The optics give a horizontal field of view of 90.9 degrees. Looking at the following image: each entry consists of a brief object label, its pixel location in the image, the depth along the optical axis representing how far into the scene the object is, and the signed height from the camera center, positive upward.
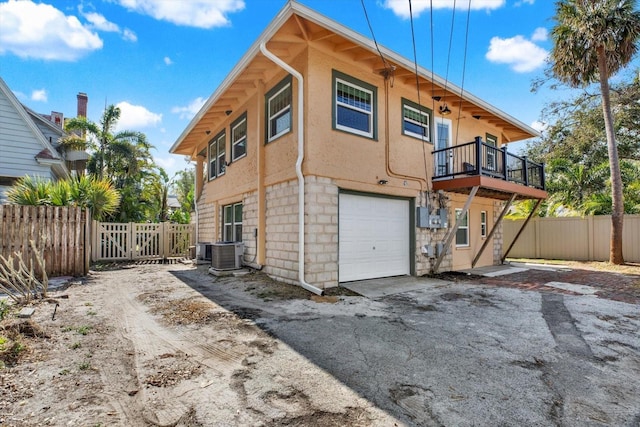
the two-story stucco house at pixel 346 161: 6.91 +1.67
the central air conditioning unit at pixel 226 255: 8.95 -0.95
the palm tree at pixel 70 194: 8.45 +0.83
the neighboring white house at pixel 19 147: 11.62 +2.87
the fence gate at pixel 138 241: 12.20 -0.76
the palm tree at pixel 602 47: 10.67 +6.27
